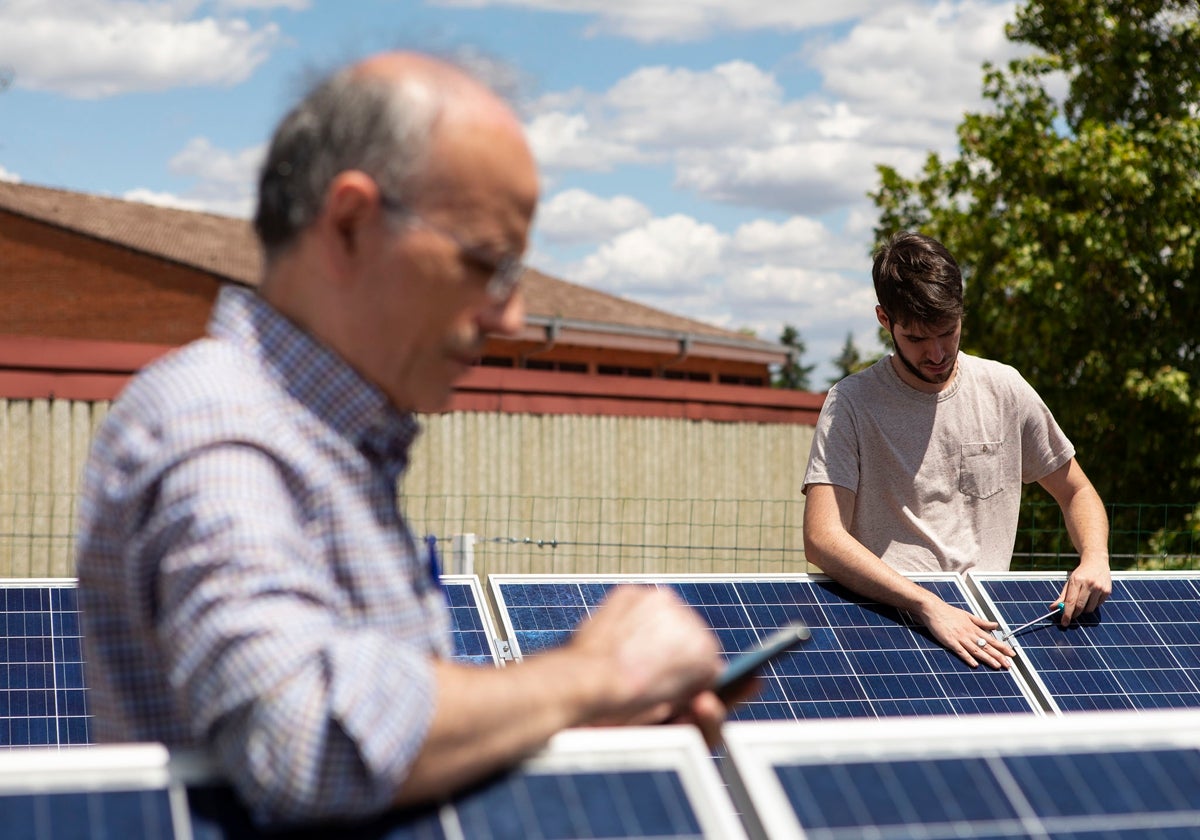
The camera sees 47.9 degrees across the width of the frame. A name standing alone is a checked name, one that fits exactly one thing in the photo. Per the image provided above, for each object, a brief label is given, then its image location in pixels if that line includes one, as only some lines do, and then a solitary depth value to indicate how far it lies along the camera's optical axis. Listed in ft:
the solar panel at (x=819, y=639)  14.12
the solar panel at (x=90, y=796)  5.30
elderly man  4.89
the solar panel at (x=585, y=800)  5.39
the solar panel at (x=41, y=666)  14.21
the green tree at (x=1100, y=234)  55.21
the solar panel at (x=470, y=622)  14.90
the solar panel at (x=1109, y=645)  14.61
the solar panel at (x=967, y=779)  6.38
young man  14.73
